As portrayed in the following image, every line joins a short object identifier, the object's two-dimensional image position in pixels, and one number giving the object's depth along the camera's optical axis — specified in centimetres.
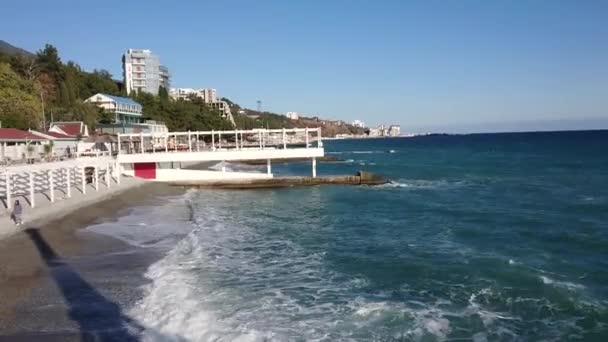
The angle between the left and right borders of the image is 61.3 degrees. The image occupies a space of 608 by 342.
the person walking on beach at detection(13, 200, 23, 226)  1894
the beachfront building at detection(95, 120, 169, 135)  7412
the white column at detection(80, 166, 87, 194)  2958
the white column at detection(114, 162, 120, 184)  3789
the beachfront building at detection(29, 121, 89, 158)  4547
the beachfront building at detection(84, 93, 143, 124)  8775
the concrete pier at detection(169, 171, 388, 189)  4159
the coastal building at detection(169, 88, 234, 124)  17508
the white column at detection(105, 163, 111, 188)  3488
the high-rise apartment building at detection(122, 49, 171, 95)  15062
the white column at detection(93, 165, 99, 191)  3281
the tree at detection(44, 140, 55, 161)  4180
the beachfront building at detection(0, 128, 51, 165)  3750
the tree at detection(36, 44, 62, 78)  8512
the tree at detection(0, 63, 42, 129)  5262
